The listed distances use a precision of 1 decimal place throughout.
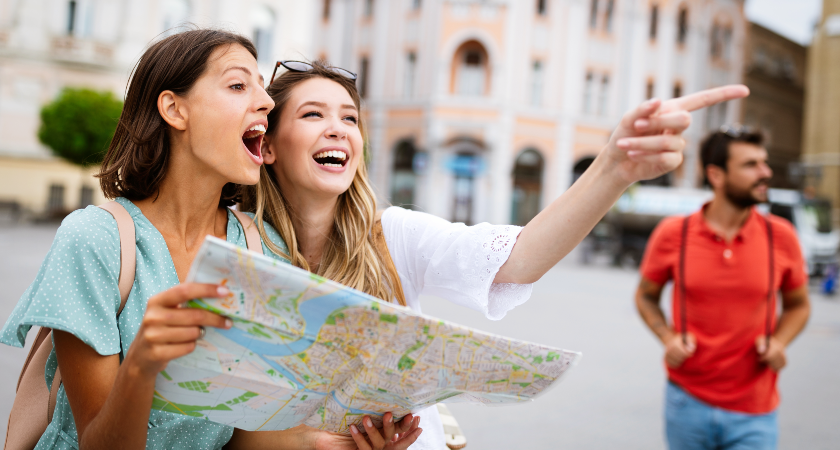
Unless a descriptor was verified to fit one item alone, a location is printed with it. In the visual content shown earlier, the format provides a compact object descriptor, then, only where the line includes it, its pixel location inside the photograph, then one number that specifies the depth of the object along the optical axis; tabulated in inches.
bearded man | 111.2
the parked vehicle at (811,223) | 706.2
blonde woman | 65.3
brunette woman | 50.8
